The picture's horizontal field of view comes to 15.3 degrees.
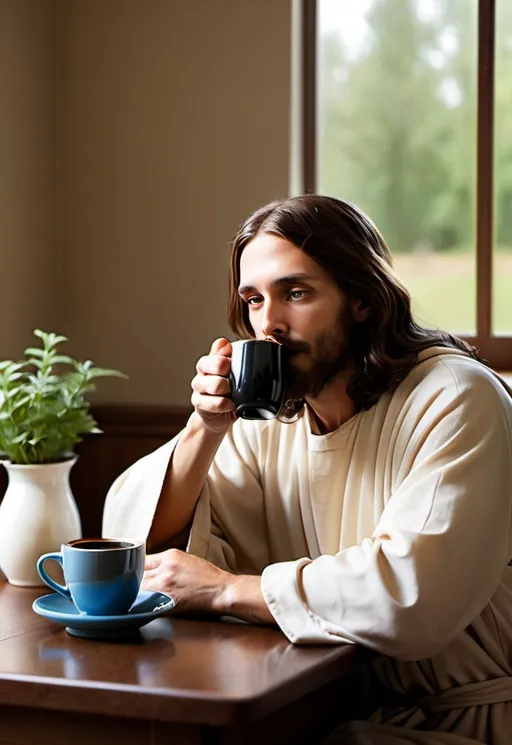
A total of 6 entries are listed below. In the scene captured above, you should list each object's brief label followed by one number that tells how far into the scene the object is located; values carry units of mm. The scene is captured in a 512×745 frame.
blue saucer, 1921
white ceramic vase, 2242
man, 1956
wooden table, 1765
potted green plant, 2251
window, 2967
